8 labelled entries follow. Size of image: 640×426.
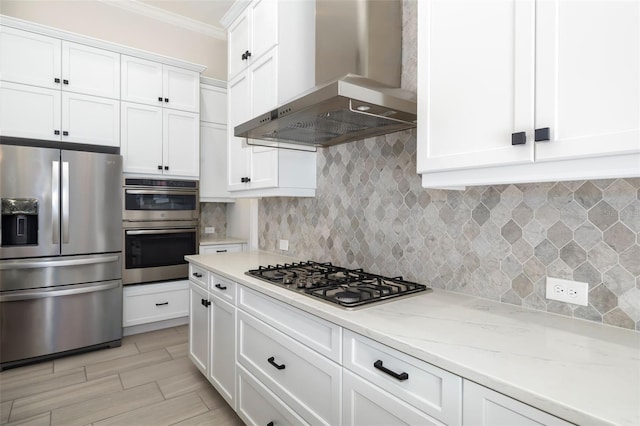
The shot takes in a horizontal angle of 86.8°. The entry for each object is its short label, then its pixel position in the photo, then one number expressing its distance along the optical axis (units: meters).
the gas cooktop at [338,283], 1.40
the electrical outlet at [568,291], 1.16
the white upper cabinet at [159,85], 3.29
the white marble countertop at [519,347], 0.69
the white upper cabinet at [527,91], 0.83
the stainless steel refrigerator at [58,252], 2.61
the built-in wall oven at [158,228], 3.25
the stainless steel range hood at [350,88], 1.41
